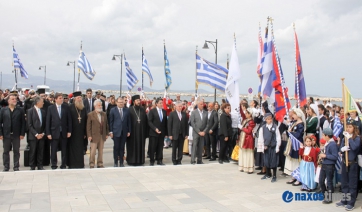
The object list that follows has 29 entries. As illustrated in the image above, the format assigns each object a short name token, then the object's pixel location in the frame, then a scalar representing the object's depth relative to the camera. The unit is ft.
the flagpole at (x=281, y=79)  29.21
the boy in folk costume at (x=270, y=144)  28.12
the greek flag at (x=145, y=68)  62.34
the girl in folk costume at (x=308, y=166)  24.94
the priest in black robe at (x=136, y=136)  34.40
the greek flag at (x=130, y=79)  65.00
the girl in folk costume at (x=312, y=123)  28.84
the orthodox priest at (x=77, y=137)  31.96
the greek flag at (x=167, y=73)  51.36
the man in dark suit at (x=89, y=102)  41.19
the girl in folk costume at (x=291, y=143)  27.12
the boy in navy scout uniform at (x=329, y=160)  22.56
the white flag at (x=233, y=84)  33.32
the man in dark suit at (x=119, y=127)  32.90
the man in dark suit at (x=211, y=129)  35.68
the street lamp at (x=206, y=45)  69.21
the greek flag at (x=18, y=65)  74.02
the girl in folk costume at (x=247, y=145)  30.86
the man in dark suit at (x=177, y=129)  34.40
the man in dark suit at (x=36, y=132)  30.09
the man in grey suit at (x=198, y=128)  34.76
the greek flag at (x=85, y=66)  55.67
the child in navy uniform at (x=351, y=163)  21.06
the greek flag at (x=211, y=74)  40.73
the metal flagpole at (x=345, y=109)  21.17
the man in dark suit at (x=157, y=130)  34.53
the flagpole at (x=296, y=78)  29.30
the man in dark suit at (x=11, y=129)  28.99
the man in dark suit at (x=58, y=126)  30.66
